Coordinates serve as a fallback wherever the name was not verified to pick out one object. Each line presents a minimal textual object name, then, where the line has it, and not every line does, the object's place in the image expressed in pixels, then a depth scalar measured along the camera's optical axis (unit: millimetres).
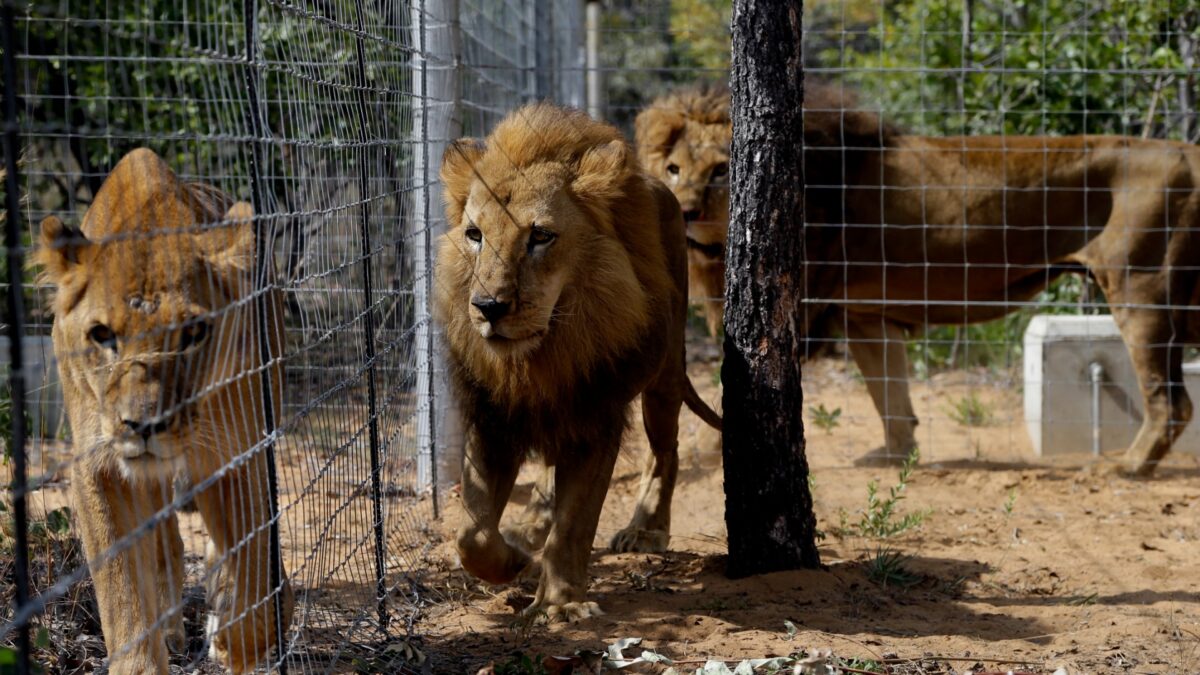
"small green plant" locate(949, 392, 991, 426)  8523
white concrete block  7787
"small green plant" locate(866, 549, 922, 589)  5082
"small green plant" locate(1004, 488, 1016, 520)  5900
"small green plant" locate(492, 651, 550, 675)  3686
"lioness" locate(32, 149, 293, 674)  3037
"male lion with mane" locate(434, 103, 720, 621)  4316
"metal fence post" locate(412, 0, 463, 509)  5613
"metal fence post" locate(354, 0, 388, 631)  3887
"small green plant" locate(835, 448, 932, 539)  5625
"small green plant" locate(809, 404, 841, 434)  8070
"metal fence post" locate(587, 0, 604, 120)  12201
